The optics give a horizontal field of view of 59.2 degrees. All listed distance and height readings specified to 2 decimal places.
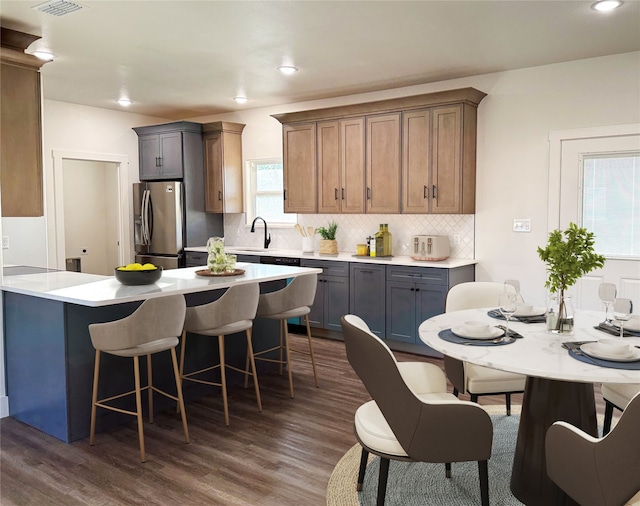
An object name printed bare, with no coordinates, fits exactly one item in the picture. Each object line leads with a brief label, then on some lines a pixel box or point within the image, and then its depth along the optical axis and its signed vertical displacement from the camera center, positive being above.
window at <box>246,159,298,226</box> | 7.04 +0.33
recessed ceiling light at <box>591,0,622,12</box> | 3.49 +1.34
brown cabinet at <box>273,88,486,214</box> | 5.32 +0.64
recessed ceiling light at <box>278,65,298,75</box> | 5.00 +1.35
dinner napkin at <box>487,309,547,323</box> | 2.96 -0.53
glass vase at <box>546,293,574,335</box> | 2.71 -0.48
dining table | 2.19 -0.57
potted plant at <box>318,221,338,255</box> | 6.26 -0.26
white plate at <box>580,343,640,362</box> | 2.21 -0.54
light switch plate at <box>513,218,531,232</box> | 5.23 -0.06
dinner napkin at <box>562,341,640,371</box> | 2.15 -0.56
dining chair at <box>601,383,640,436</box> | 2.74 -0.88
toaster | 5.44 -0.29
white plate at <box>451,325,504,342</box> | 2.52 -0.52
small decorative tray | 4.20 -0.41
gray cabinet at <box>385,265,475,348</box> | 5.15 -0.72
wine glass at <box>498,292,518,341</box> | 2.70 -0.41
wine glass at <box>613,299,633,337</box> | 2.58 -0.42
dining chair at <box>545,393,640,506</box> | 1.76 -0.81
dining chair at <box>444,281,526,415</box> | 3.09 -0.88
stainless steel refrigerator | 6.98 -0.05
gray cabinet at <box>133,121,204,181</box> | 7.01 +0.88
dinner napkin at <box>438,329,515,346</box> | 2.47 -0.55
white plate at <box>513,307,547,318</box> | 3.03 -0.51
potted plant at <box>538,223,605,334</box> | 2.61 -0.21
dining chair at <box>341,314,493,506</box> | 2.17 -0.80
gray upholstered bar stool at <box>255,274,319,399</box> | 4.19 -0.62
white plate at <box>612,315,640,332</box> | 2.70 -0.51
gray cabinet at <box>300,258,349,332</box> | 5.83 -0.80
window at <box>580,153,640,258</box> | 4.69 +0.14
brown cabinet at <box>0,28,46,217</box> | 3.84 +0.59
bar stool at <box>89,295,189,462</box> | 3.14 -0.66
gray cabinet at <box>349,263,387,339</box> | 5.54 -0.76
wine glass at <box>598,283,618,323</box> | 2.73 -0.36
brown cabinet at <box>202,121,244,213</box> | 7.05 +0.66
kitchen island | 3.38 -0.79
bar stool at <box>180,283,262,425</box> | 3.68 -0.64
